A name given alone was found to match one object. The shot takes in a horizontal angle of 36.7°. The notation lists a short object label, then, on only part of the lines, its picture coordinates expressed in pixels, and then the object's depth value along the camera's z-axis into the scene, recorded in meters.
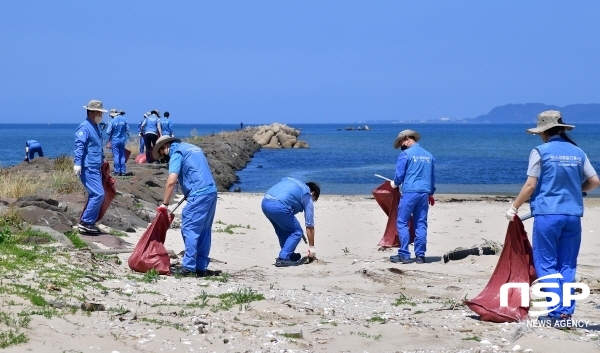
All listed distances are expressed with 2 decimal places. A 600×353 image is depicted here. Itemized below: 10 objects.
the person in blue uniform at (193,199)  10.17
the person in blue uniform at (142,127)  25.75
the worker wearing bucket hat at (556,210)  7.64
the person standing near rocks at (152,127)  25.12
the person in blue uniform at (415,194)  11.89
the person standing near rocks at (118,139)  21.73
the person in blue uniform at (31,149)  29.77
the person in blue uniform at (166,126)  26.17
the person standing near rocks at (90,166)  12.19
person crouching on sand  11.36
